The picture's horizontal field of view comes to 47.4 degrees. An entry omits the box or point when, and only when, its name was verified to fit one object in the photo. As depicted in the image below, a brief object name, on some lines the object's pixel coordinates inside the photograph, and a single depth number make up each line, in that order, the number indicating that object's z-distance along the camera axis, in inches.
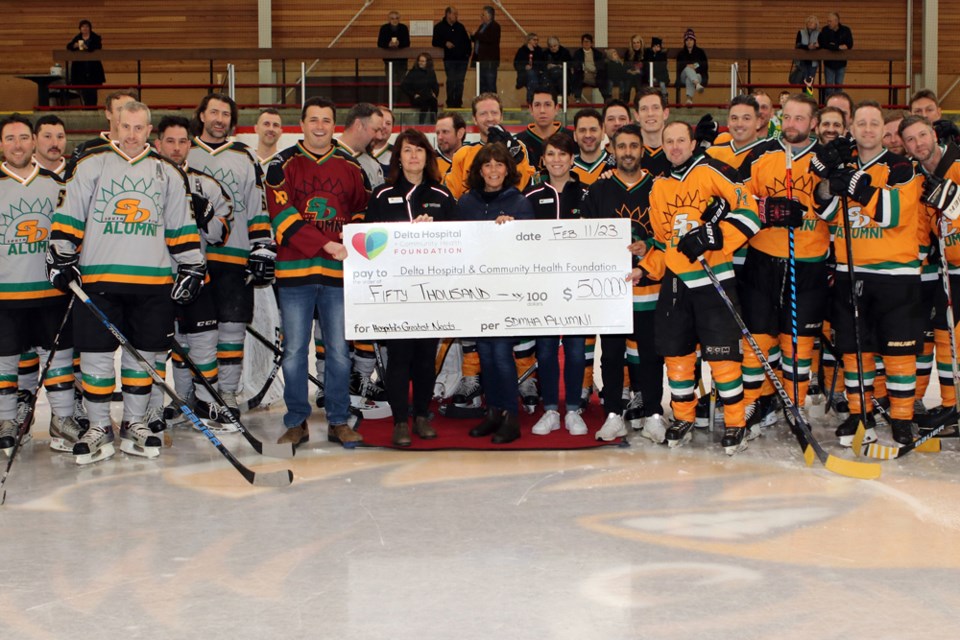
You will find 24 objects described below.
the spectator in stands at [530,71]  420.2
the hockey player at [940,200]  185.0
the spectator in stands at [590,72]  422.6
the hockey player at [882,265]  185.6
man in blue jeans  190.5
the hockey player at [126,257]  180.5
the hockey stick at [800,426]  171.2
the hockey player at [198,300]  202.1
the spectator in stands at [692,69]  446.9
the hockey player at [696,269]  185.9
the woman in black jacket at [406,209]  192.2
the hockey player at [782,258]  194.1
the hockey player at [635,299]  198.7
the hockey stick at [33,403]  172.4
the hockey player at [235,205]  209.8
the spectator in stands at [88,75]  479.8
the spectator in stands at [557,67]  421.1
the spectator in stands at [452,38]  487.2
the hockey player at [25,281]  187.8
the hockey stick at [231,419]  185.5
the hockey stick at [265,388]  227.0
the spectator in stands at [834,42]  491.5
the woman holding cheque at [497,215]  192.9
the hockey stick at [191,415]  166.7
